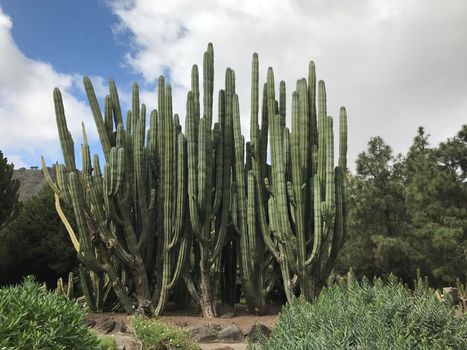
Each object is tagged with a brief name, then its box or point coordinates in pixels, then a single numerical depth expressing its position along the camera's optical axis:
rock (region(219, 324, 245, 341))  8.51
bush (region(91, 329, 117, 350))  6.72
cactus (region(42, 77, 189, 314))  9.64
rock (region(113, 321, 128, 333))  8.87
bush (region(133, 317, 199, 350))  6.91
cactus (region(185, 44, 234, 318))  9.87
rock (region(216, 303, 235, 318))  10.23
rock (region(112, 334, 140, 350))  7.17
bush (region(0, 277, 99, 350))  3.74
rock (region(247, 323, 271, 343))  7.72
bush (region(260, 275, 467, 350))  2.68
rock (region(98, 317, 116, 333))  8.73
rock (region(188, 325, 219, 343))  8.32
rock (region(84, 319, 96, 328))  8.96
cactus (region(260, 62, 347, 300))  10.00
